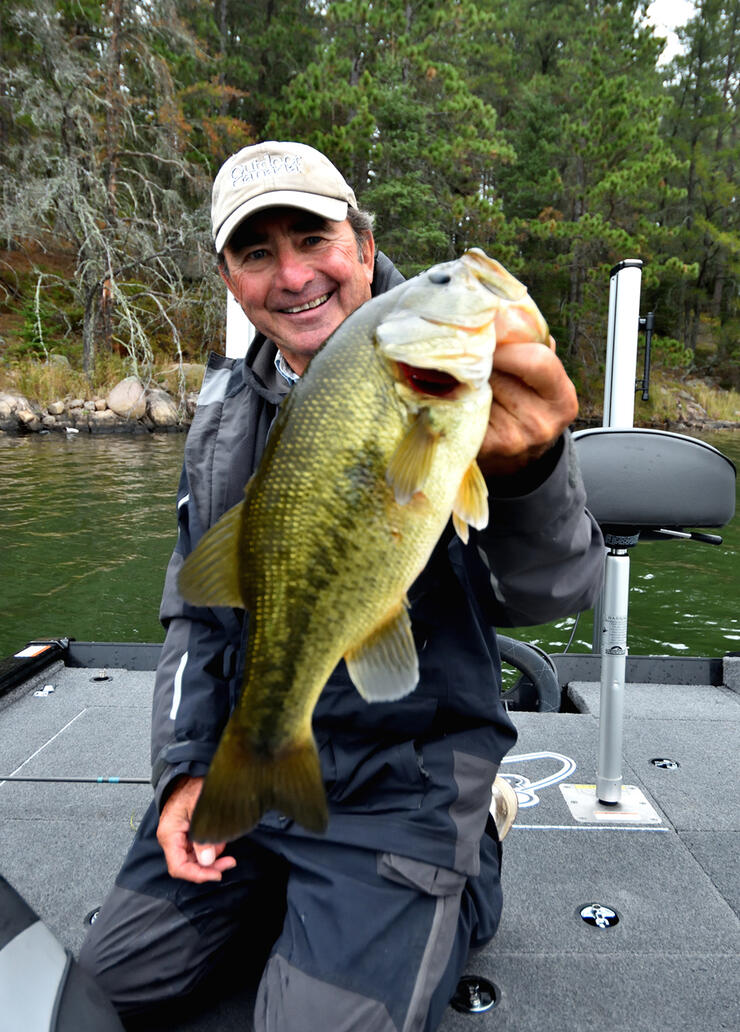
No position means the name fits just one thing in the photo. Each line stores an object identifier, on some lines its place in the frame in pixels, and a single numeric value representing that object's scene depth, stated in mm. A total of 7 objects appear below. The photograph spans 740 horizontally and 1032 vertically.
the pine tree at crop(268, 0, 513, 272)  23328
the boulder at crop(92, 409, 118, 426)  20469
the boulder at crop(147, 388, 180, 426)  20922
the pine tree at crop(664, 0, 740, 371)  35719
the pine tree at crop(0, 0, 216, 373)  20734
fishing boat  2154
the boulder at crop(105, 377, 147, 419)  20875
